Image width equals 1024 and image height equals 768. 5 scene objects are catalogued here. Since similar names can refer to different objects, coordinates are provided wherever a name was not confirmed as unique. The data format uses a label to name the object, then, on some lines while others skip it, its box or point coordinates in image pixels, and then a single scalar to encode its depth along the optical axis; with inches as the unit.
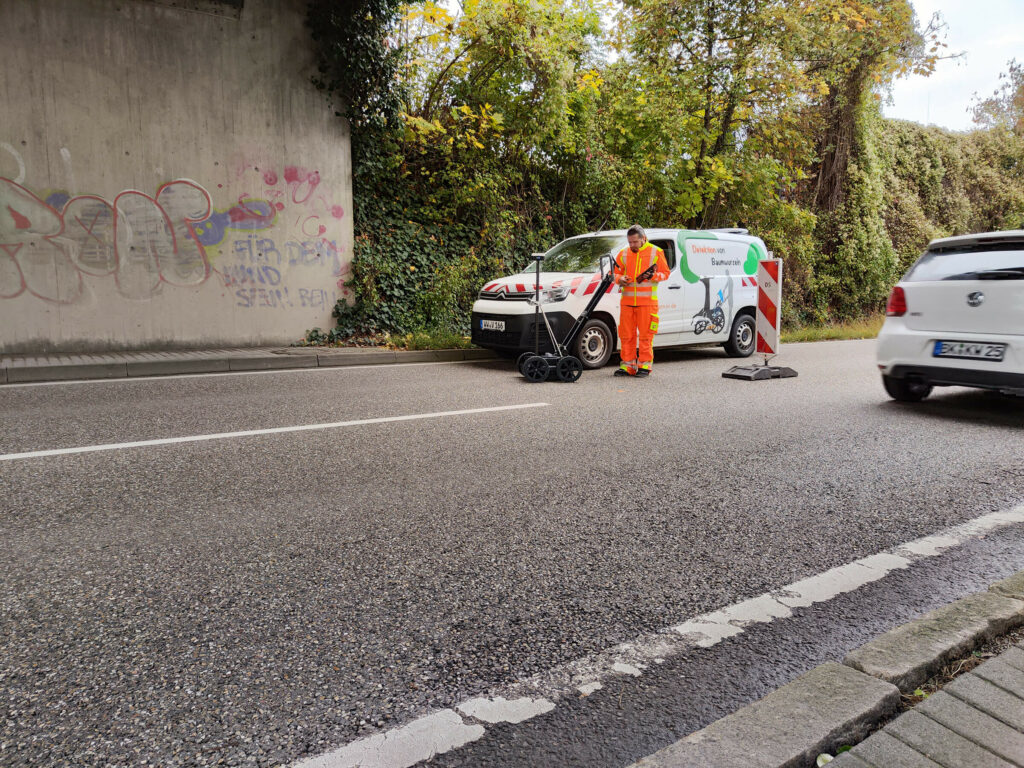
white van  386.0
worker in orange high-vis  370.9
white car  245.3
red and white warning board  363.3
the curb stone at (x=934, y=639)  90.0
